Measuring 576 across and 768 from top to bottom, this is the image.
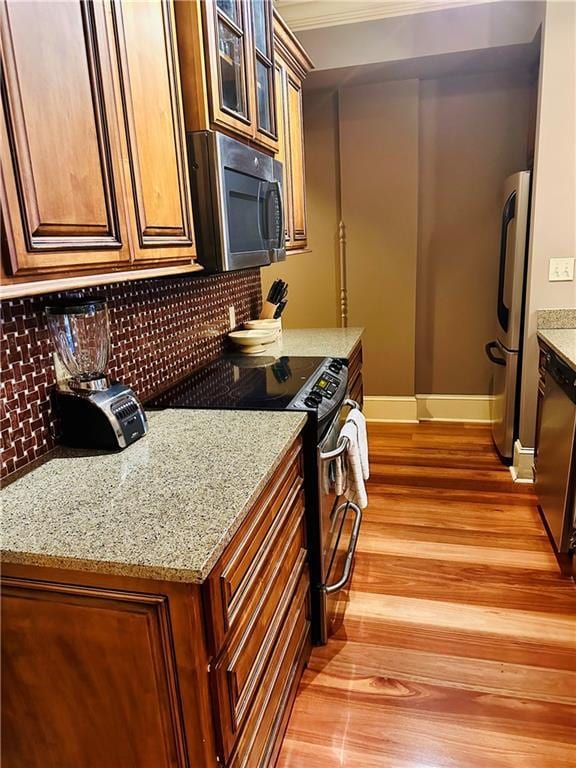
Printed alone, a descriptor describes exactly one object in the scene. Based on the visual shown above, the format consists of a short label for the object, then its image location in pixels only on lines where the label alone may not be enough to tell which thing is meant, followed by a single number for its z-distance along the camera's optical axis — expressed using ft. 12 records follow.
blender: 4.19
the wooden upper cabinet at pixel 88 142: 2.86
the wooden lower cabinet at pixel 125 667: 2.89
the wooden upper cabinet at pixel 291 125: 7.84
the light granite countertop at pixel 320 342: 7.83
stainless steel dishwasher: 6.75
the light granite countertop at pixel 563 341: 6.87
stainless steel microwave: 5.11
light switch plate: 8.96
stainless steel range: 5.26
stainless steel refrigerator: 9.27
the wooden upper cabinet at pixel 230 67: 4.90
